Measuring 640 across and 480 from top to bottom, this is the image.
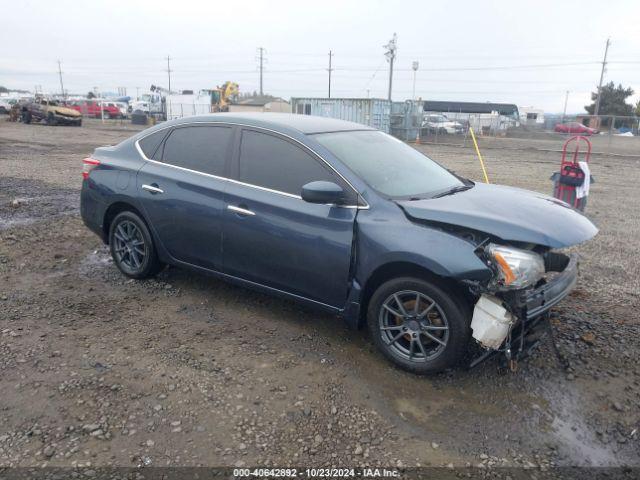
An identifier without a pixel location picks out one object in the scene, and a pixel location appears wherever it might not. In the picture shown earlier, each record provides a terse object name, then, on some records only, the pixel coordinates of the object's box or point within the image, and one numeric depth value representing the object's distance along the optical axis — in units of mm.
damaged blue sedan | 3238
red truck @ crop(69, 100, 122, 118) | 50688
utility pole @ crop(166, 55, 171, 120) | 44469
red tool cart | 7277
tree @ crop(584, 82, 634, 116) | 56031
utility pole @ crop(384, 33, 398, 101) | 41850
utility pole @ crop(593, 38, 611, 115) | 54453
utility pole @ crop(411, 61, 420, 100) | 42875
